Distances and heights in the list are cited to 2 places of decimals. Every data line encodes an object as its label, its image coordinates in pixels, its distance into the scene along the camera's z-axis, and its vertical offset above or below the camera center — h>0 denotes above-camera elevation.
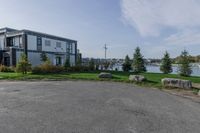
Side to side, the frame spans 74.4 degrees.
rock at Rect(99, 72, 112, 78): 11.71 -0.88
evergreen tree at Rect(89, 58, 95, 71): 21.20 +0.05
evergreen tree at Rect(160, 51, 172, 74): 18.45 -0.04
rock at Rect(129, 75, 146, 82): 10.06 -1.01
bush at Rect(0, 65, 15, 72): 16.77 -0.38
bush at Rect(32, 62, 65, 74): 15.25 -0.39
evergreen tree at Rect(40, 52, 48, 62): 21.96 +1.49
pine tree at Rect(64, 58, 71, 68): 19.14 +0.22
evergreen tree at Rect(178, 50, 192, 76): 15.38 -0.06
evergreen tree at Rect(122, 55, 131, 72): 22.90 +0.00
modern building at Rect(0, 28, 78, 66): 20.66 +3.48
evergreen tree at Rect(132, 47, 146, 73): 19.11 +0.42
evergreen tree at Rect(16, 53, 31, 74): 14.65 -0.02
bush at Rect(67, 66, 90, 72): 18.80 -0.50
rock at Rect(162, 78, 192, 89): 8.40 -1.21
